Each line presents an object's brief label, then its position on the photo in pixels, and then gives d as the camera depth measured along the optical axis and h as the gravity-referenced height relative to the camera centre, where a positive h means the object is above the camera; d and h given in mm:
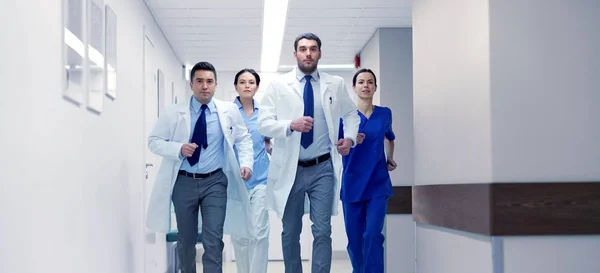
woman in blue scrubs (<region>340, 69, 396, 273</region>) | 5094 -232
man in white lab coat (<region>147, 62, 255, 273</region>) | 4902 -85
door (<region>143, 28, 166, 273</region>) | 6898 -13
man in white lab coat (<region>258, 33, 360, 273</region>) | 4438 +21
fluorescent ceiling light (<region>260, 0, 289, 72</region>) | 7230 +1344
